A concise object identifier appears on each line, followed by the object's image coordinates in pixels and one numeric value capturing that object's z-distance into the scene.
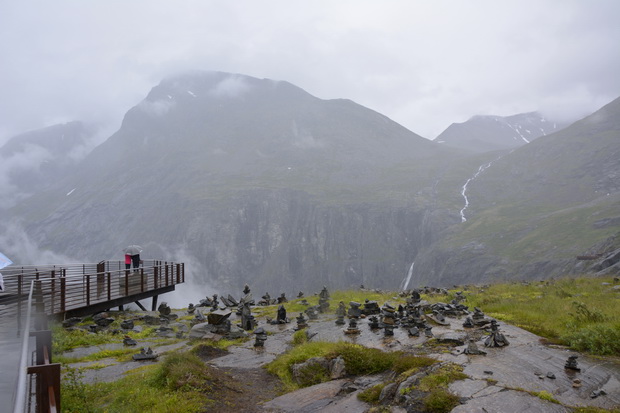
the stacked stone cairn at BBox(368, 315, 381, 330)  14.71
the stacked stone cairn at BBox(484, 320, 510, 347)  10.96
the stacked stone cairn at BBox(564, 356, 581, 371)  8.95
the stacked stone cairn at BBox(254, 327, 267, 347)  15.71
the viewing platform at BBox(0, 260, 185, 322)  17.44
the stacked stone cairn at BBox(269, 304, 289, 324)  19.96
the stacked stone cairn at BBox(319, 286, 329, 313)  21.90
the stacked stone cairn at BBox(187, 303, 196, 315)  25.93
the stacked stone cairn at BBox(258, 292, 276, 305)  29.23
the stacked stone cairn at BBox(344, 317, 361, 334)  14.70
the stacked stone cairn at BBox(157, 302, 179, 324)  22.16
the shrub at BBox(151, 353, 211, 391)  9.91
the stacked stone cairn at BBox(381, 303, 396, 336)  13.50
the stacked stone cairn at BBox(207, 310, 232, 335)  17.72
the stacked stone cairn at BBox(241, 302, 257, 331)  18.98
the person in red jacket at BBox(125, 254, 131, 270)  31.99
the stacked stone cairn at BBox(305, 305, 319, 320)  19.81
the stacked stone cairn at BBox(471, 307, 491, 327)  13.94
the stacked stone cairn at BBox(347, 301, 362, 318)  17.64
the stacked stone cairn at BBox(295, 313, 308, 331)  17.72
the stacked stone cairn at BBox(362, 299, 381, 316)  18.20
